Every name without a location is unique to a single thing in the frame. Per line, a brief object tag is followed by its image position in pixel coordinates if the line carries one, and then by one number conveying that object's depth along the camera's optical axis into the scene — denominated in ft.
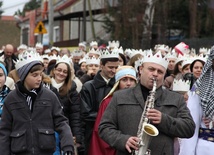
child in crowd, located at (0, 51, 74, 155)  38.79
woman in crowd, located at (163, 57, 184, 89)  61.09
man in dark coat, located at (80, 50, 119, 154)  50.55
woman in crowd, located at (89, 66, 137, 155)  44.56
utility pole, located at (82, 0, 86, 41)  183.82
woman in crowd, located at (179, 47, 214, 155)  36.07
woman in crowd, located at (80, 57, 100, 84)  66.73
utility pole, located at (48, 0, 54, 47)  176.57
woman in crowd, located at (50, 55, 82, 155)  51.86
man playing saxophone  33.64
